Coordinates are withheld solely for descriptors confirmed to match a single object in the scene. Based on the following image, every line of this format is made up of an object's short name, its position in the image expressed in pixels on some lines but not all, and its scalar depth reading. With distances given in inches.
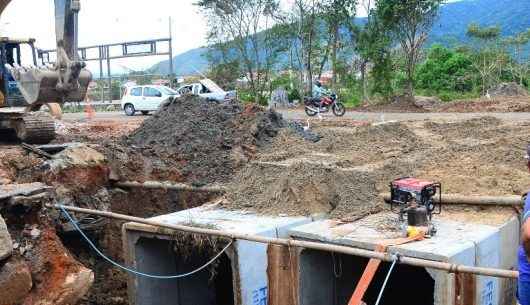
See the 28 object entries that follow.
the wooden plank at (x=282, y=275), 227.1
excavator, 348.5
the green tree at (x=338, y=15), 1008.9
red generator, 213.5
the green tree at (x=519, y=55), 1121.4
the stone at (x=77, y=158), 324.5
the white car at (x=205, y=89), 949.6
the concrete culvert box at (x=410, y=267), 196.9
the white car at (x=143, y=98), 938.4
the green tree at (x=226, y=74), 1167.0
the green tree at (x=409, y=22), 912.9
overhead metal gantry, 1033.5
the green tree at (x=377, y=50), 956.0
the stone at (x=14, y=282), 198.1
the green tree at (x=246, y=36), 1131.3
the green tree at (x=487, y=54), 1088.8
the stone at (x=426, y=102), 885.2
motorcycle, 761.6
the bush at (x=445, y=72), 1114.7
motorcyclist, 762.2
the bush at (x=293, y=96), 1110.9
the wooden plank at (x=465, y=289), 196.9
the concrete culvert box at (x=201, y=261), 233.5
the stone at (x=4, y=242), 196.5
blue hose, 226.0
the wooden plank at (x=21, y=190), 218.6
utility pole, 1034.7
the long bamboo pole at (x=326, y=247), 153.4
